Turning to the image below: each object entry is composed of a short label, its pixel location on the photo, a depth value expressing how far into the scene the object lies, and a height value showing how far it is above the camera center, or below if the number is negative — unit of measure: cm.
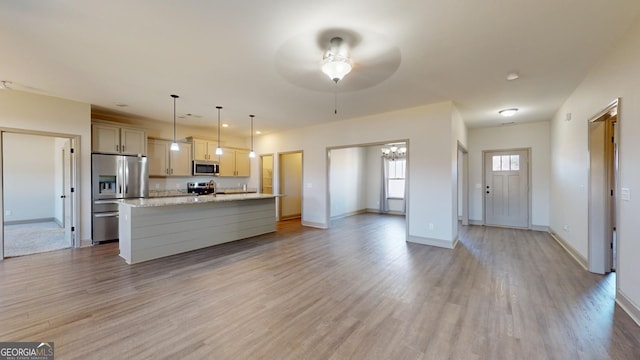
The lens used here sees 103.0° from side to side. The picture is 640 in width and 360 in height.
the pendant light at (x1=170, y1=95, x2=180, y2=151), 446 +146
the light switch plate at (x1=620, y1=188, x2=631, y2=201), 242 -14
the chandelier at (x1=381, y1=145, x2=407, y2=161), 900 +97
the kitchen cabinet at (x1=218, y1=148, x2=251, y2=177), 750 +51
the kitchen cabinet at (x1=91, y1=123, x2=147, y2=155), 501 +83
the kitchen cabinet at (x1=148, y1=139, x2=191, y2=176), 618 +51
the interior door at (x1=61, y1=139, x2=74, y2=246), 473 -18
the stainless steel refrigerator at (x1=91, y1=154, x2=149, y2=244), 493 -14
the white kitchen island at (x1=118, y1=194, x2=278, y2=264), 389 -79
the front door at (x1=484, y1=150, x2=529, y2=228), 654 -23
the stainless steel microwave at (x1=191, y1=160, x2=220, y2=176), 683 +32
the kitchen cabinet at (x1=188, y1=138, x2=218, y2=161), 679 +82
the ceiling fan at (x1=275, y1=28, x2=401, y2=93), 256 +141
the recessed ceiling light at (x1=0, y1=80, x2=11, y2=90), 376 +143
